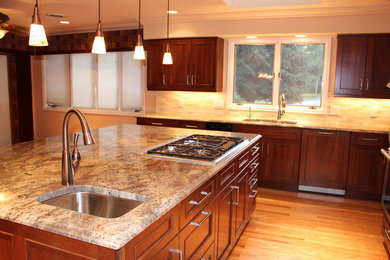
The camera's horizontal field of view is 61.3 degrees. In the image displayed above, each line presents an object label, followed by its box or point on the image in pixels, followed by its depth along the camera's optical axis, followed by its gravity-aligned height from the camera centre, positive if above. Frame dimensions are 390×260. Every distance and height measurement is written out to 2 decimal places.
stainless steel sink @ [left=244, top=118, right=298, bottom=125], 4.78 -0.45
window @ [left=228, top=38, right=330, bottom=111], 4.90 +0.27
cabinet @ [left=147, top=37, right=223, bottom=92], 5.02 +0.36
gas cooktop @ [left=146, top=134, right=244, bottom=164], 2.32 -0.46
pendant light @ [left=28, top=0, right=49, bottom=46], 1.72 +0.28
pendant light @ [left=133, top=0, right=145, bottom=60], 2.68 +0.29
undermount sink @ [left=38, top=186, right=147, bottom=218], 1.57 -0.56
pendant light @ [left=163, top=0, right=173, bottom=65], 3.04 +0.27
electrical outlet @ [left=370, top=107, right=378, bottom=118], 4.61 -0.26
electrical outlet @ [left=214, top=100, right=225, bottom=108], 5.42 -0.24
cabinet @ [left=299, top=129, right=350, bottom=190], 4.31 -0.89
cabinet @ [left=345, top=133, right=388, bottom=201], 4.14 -0.93
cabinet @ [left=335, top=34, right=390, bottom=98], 4.27 +0.35
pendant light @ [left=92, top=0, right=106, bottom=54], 2.24 +0.29
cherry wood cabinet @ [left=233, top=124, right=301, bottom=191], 4.48 -0.88
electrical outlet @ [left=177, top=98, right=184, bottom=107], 5.67 -0.24
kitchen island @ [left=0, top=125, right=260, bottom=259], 1.22 -0.51
